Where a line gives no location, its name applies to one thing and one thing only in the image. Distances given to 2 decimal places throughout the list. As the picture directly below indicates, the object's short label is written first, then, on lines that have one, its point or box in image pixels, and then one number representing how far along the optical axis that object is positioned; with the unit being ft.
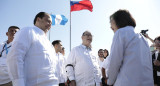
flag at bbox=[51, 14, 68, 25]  36.13
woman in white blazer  6.56
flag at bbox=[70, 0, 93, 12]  33.19
